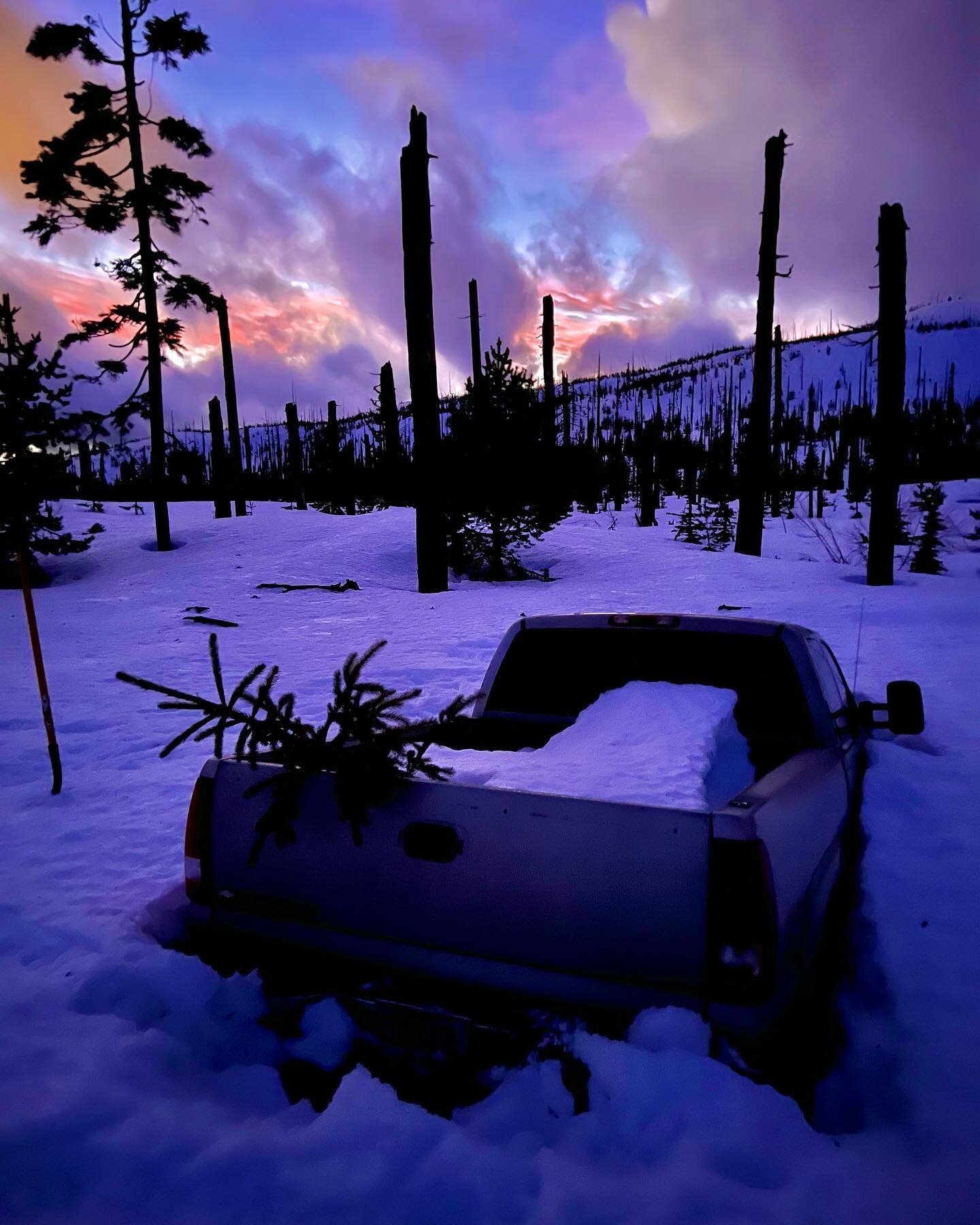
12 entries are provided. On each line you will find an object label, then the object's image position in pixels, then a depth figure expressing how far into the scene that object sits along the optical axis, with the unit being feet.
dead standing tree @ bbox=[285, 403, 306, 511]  107.14
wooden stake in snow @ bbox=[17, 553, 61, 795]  16.74
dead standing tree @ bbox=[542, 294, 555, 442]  97.45
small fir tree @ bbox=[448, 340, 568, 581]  51.39
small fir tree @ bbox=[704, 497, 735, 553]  74.13
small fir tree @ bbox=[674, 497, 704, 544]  75.20
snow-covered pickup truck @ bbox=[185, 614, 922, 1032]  6.39
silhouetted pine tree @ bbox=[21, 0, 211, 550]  57.00
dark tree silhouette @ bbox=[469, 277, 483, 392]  94.03
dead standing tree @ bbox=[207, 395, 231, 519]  85.25
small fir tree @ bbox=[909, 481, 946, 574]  58.18
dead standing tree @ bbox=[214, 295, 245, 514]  90.53
